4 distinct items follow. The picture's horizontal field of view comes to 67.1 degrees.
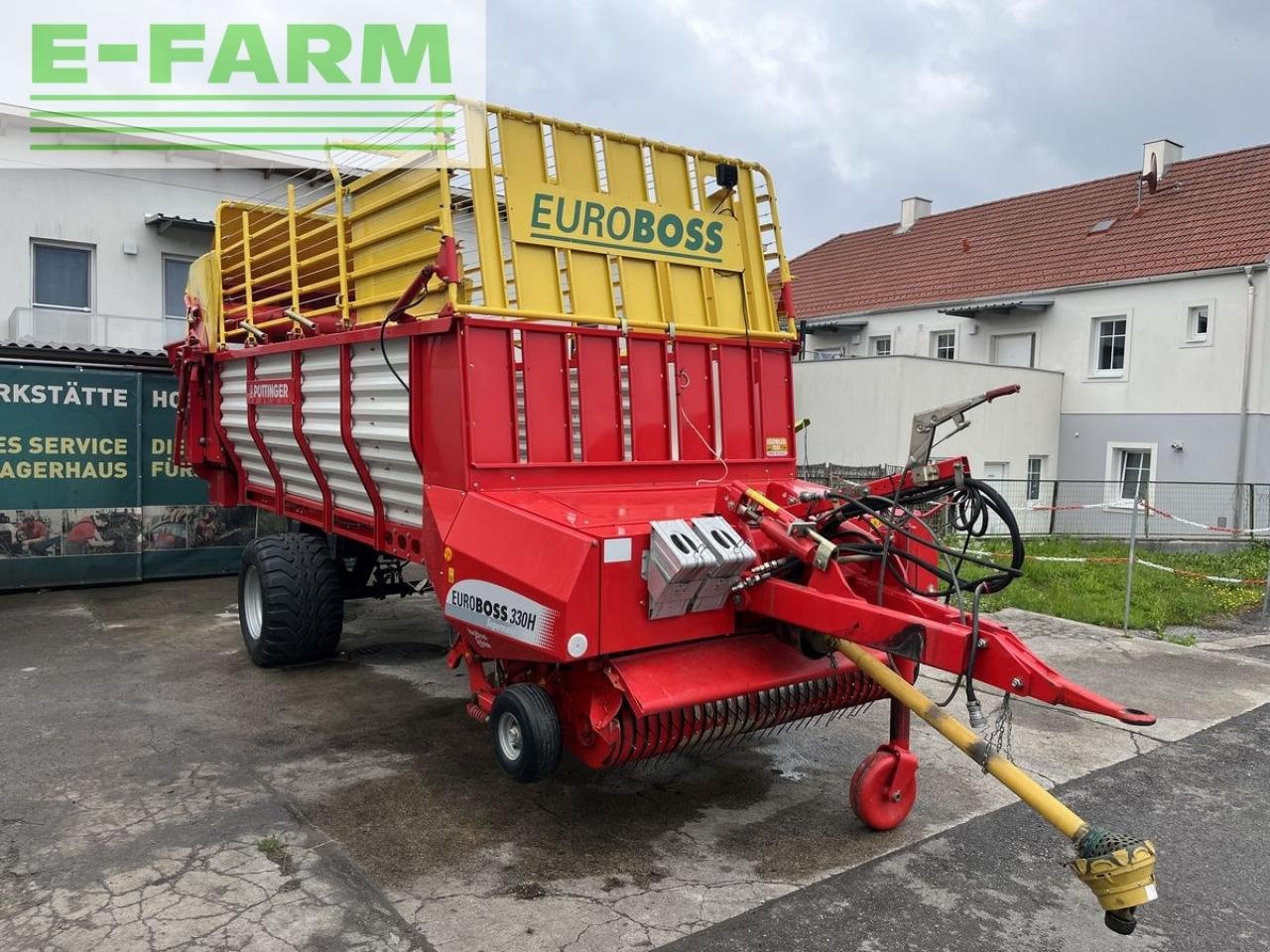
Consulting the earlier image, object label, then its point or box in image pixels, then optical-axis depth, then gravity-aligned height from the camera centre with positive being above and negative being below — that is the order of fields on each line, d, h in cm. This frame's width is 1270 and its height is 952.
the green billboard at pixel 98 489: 920 -88
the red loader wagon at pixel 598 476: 363 -28
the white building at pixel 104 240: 1438 +254
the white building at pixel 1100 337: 1584 +181
